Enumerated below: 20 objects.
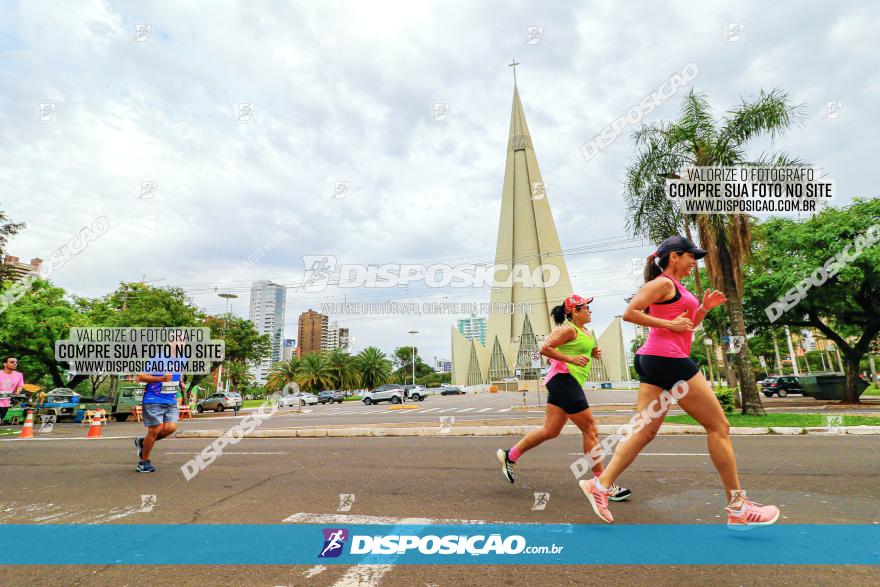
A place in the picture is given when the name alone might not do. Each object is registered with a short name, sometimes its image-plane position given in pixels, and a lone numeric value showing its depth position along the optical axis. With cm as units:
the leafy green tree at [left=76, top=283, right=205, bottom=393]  2694
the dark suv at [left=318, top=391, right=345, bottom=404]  5016
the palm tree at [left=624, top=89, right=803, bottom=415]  1227
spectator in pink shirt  793
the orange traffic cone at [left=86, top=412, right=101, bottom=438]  1190
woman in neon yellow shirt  439
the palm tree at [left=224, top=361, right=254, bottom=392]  5541
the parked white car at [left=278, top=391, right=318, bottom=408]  4681
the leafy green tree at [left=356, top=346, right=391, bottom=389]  6769
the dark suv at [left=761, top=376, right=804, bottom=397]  2942
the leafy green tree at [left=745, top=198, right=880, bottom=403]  1812
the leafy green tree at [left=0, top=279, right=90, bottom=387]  2483
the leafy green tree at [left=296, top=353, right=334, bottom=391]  6096
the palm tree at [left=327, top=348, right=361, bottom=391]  6384
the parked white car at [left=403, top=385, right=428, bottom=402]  4369
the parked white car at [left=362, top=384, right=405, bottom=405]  3914
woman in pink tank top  325
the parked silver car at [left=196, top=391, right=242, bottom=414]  3095
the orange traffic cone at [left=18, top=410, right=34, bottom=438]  1240
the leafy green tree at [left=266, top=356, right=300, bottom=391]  6306
